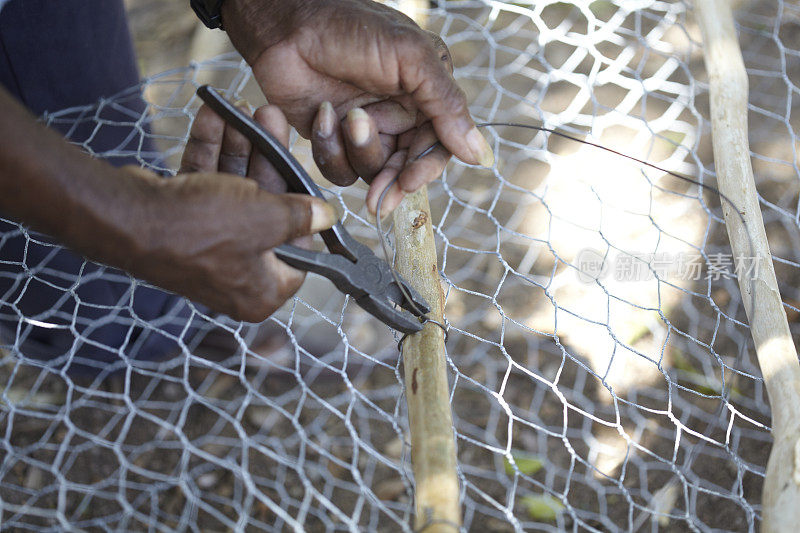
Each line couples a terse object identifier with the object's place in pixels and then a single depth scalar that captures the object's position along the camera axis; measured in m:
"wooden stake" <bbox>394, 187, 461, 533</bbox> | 0.77
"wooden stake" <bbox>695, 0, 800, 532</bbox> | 0.84
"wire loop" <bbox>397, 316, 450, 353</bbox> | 0.93
